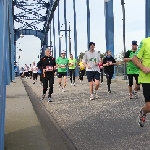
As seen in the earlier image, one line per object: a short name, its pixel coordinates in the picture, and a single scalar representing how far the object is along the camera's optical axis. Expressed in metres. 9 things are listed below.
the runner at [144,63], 5.93
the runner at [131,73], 12.67
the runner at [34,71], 30.10
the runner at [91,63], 12.92
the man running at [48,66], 12.80
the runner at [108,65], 15.84
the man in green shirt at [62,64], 17.89
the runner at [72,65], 23.84
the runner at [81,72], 30.01
